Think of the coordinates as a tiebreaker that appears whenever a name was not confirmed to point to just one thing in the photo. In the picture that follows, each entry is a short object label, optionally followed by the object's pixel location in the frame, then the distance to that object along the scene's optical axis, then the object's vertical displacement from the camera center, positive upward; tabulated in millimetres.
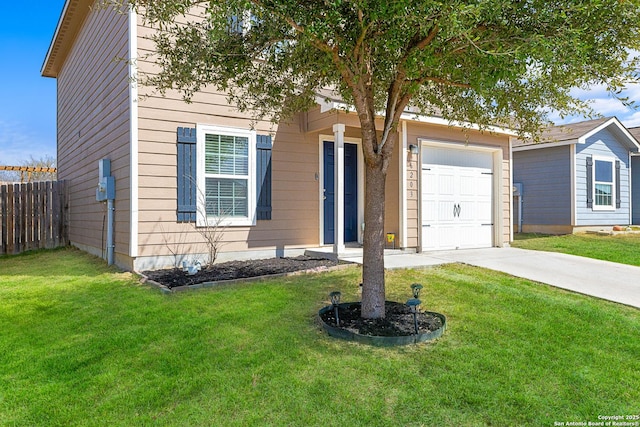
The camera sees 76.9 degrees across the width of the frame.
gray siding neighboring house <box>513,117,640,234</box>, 12375 +1142
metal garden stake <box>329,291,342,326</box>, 3755 -826
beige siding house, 6219 +707
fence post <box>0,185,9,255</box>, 9383 -109
